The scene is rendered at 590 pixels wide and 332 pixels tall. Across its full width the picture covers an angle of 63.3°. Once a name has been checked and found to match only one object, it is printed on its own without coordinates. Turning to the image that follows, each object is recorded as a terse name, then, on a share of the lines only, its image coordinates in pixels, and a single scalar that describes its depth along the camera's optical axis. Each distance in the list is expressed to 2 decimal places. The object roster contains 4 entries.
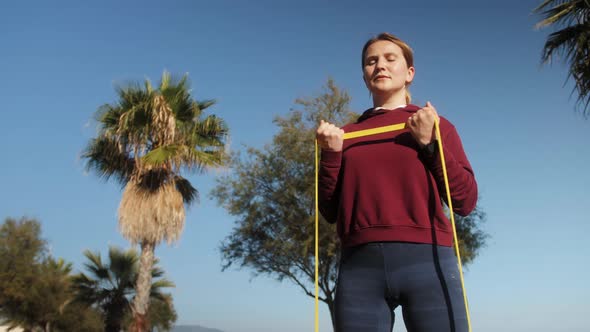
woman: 1.88
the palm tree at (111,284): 17.41
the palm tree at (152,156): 13.04
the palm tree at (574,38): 9.78
